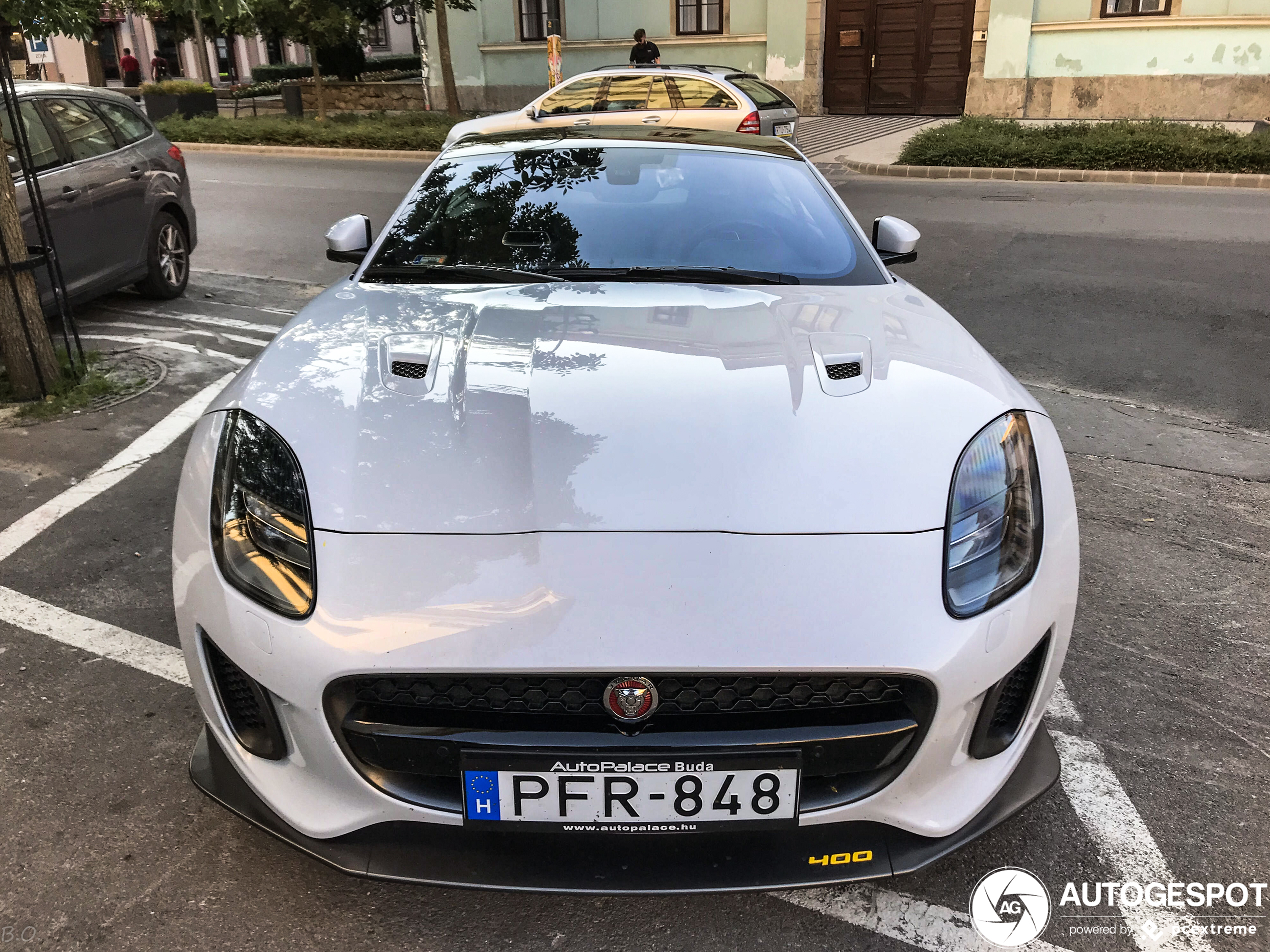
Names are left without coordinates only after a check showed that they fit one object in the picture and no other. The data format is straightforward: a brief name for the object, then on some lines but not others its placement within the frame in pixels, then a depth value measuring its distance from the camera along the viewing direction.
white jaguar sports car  1.83
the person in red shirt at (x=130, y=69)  37.47
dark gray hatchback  6.24
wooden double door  19.67
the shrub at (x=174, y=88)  24.61
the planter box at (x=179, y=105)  24.59
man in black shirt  17.95
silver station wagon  12.66
